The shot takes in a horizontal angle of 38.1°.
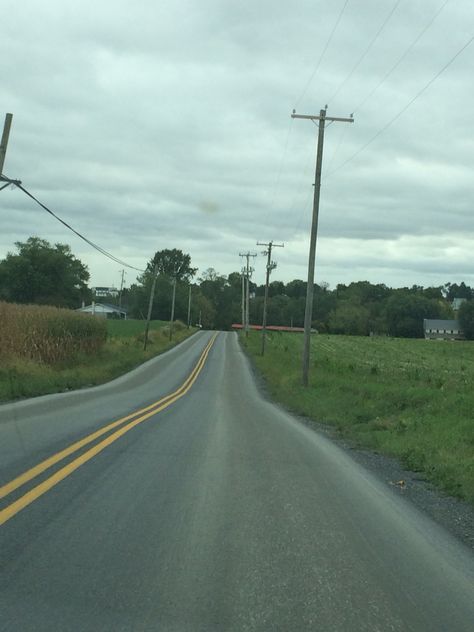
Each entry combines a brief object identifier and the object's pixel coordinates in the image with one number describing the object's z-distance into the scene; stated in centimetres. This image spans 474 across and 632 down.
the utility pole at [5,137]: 1891
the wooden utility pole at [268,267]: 5589
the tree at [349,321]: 13962
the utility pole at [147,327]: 5160
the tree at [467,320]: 14450
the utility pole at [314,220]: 2758
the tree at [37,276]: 9206
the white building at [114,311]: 13314
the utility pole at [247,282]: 9086
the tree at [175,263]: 16775
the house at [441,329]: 14512
